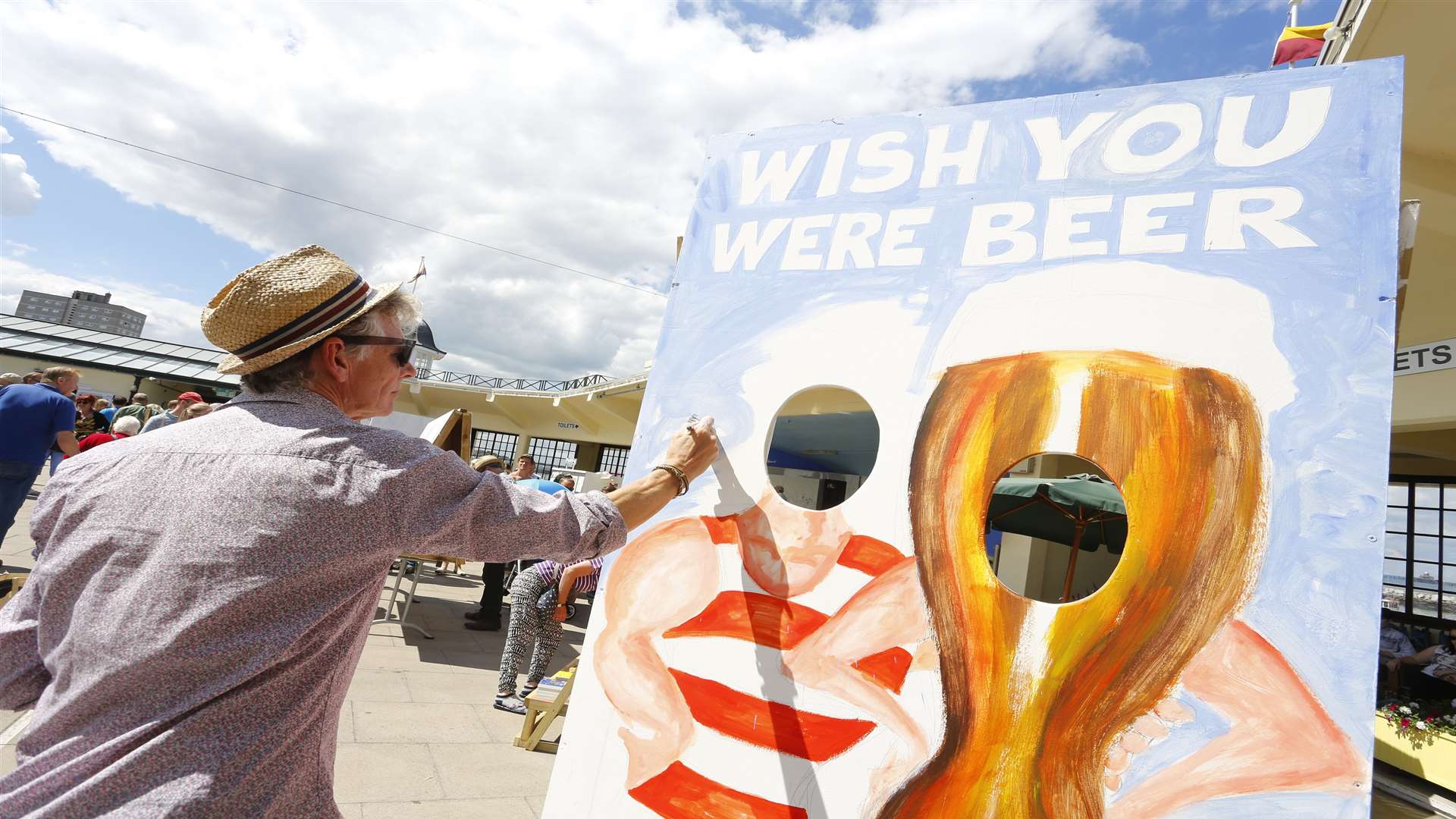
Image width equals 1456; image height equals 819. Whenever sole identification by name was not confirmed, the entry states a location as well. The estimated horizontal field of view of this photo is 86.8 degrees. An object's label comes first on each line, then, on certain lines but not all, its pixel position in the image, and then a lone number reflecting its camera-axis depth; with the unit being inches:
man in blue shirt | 201.0
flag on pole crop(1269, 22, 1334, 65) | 248.1
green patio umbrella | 242.5
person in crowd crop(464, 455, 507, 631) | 267.1
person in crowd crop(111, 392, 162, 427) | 321.7
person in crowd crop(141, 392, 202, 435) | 271.1
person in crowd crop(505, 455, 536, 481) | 354.9
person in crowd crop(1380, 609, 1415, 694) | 286.2
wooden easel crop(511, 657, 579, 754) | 152.6
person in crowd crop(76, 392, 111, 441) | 338.0
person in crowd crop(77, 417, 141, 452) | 259.8
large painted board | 57.2
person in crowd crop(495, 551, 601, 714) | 177.6
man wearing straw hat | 42.0
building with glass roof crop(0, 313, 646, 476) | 916.0
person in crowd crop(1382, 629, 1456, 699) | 261.6
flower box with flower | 219.1
